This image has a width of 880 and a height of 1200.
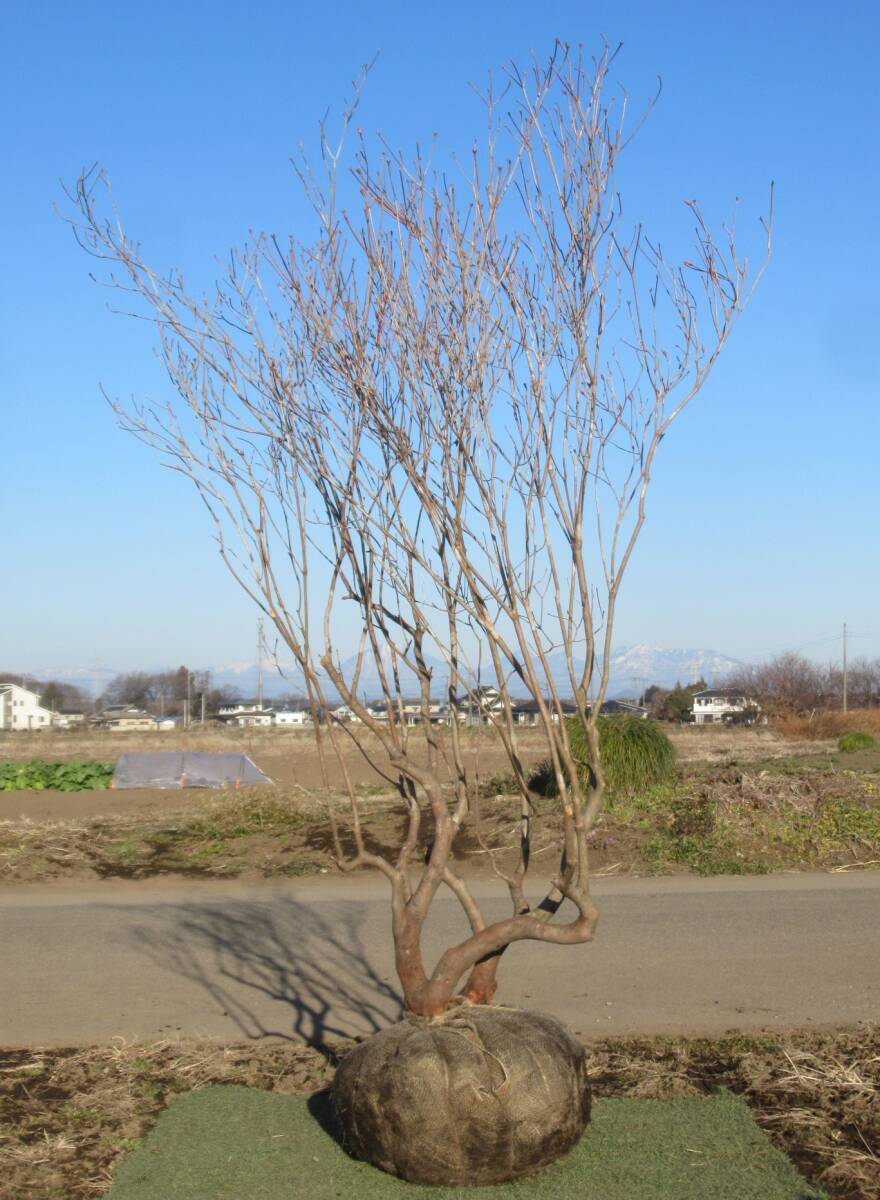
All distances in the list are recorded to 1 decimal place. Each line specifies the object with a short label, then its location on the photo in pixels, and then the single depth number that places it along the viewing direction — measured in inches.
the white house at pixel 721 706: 2911.9
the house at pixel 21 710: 3986.2
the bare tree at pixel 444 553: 181.6
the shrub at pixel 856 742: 1076.2
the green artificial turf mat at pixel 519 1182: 165.3
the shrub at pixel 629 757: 546.3
